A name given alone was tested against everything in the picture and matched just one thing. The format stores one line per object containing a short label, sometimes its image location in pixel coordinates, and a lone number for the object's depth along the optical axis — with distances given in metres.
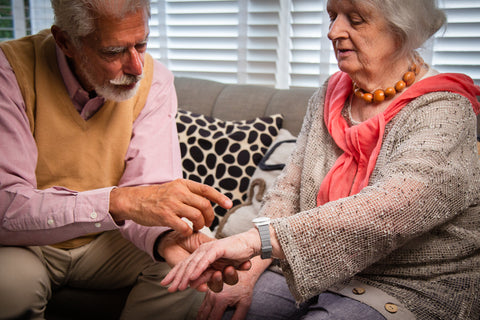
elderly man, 1.22
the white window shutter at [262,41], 2.28
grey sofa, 2.27
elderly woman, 1.09
